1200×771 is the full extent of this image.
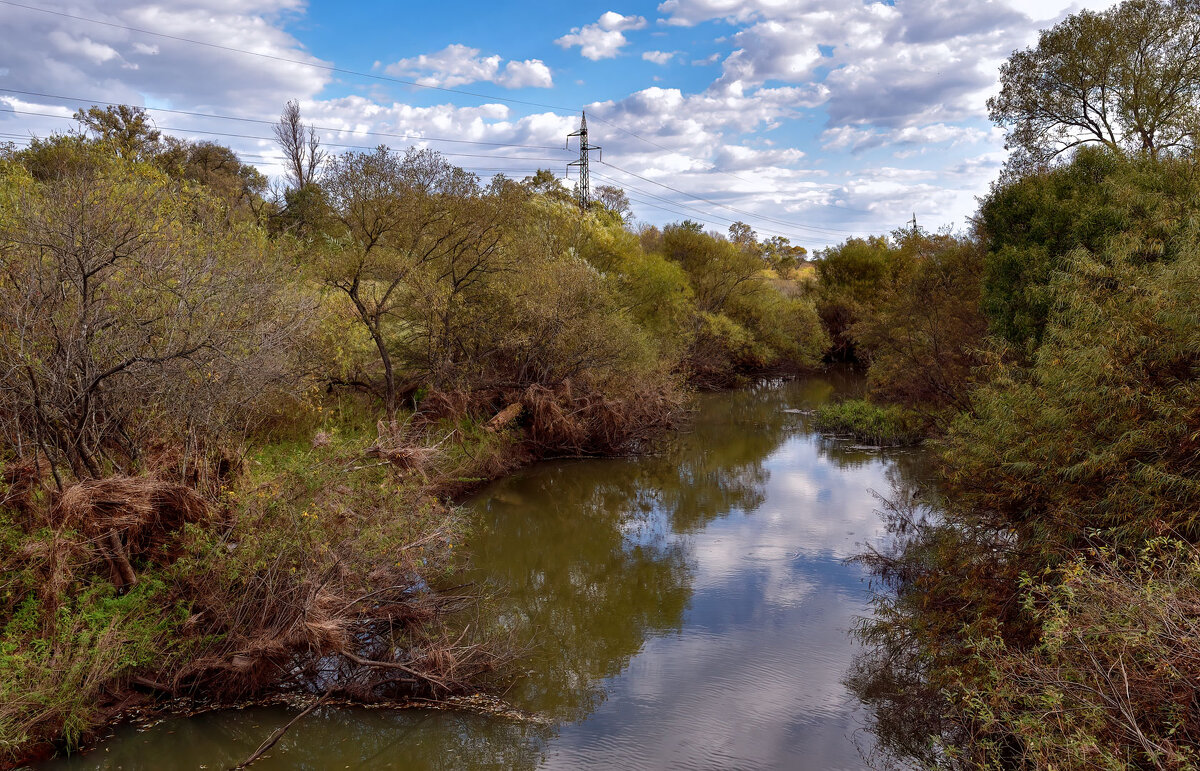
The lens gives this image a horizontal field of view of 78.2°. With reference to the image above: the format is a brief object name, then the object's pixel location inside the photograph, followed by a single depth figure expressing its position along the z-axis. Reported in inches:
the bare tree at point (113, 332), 331.6
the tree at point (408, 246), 666.2
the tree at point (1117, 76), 744.3
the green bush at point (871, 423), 922.9
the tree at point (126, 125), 1079.6
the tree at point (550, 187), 1370.6
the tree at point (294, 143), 1381.6
